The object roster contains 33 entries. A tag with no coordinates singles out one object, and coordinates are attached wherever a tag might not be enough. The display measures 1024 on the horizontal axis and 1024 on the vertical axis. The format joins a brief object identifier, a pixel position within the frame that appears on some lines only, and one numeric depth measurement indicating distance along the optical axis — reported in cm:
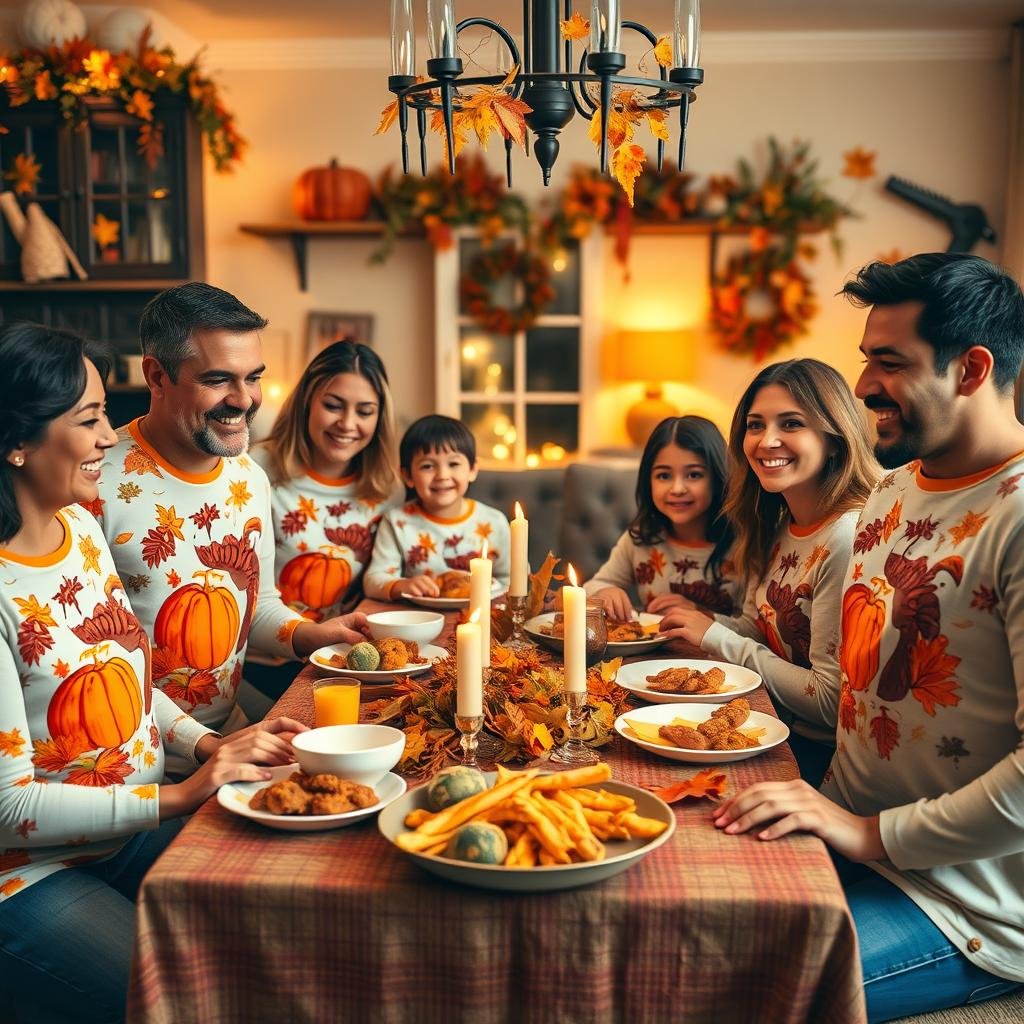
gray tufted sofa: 337
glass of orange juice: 158
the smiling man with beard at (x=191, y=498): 214
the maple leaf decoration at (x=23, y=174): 533
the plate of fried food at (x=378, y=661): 189
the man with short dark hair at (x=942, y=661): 140
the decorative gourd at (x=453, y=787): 128
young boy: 286
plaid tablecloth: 112
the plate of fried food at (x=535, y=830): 112
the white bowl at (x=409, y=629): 207
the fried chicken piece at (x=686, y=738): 151
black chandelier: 155
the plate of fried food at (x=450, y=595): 249
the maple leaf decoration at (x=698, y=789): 136
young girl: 255
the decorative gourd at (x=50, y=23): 502
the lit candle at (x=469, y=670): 135
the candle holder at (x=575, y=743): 146
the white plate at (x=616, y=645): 208
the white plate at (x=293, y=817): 124
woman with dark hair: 146
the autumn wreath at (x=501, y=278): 589
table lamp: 577
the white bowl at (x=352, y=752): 132
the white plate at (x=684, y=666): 174
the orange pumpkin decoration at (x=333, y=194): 582
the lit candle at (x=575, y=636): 141
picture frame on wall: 613
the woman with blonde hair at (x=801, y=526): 201
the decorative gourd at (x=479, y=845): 112
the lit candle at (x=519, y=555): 198
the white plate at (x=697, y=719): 149
